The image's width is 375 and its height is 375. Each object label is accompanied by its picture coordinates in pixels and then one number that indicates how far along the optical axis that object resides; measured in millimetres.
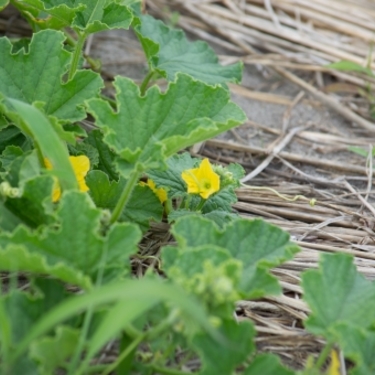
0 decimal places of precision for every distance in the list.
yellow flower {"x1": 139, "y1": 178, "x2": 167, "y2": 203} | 4547
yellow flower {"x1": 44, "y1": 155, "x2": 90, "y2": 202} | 4109
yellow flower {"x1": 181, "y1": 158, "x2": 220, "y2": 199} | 4207
